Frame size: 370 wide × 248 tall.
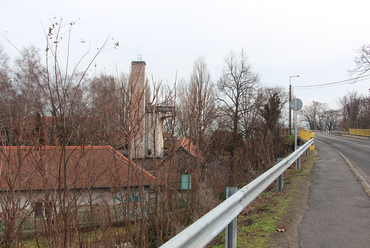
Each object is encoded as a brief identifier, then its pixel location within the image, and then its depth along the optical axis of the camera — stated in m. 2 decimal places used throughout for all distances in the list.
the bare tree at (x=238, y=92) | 35.35
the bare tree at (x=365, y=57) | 23.84
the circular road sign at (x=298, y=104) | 11.63
